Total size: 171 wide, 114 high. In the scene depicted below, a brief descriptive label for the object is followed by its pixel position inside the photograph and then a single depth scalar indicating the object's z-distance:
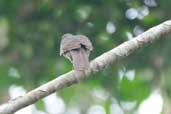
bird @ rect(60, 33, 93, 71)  6.32
